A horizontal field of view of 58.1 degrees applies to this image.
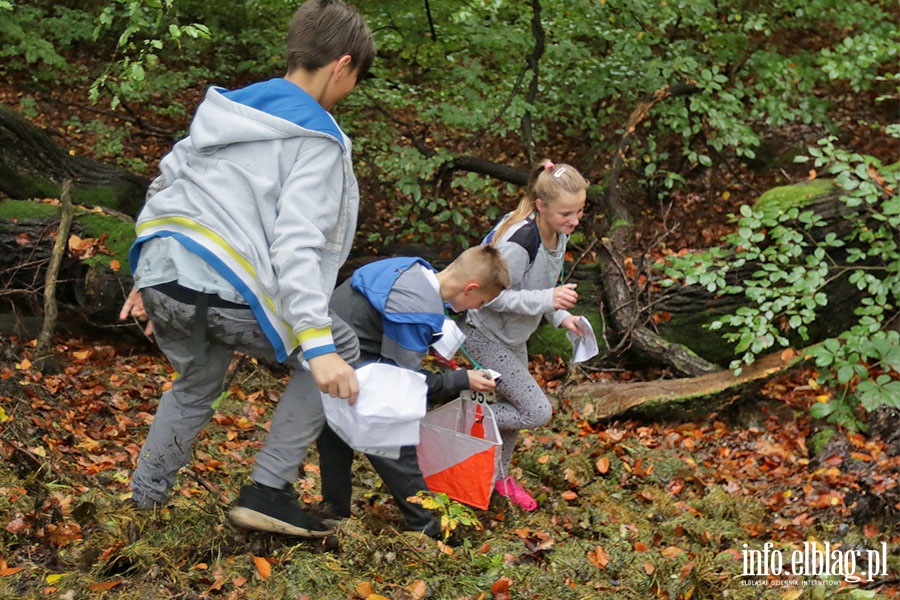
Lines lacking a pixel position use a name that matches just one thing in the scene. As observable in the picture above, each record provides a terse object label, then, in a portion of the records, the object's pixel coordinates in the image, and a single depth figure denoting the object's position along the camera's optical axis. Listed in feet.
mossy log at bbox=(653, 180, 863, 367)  18.61
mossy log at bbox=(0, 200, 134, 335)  17.51
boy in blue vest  10.07
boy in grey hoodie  8.09
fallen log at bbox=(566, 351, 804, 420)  17.33
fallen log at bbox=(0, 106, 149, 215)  20.61
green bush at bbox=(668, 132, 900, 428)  15.20
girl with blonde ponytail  12.29
